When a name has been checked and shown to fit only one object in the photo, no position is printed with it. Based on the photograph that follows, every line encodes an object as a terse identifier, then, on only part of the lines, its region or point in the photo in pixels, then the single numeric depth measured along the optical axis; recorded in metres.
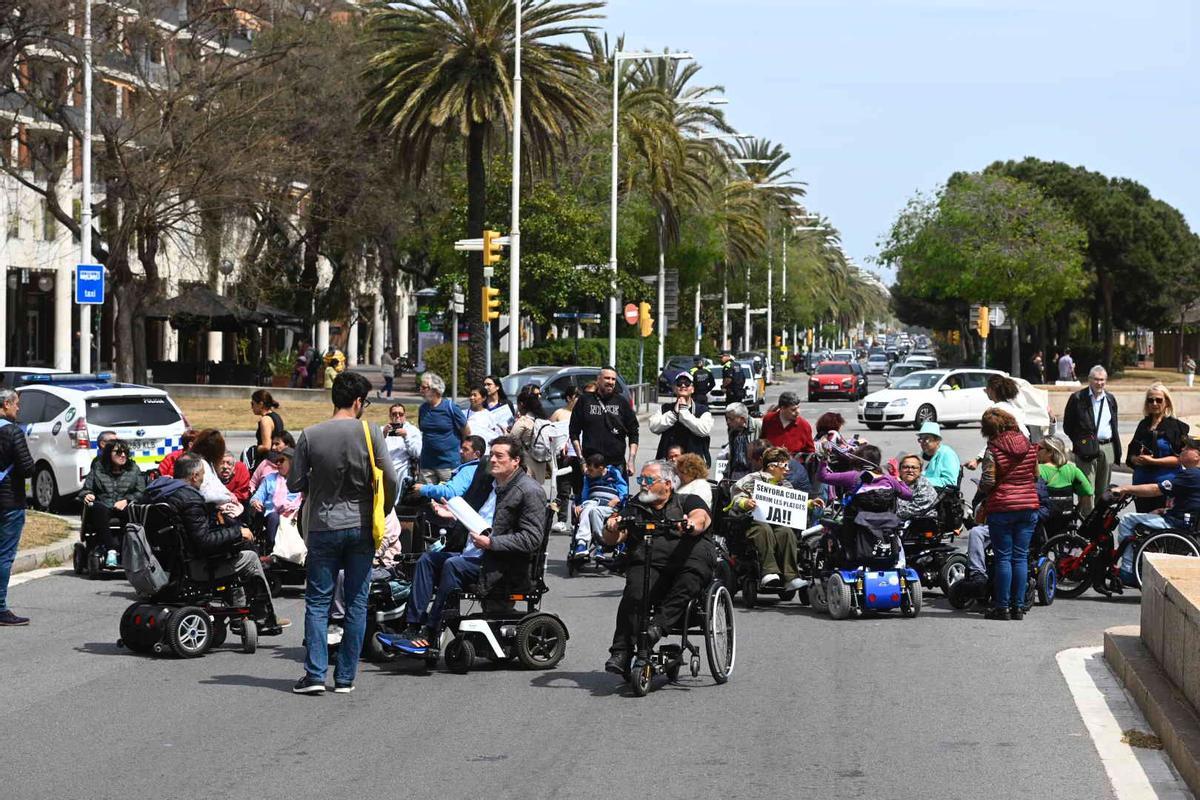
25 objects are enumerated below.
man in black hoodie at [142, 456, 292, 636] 11.56
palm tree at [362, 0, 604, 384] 38.47
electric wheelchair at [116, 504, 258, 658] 11.49
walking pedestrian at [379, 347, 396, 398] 53.25
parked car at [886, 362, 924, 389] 65.38
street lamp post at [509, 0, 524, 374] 36.41
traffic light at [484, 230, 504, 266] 33.91
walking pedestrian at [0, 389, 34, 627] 12.52
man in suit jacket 18.06
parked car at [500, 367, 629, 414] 33.19
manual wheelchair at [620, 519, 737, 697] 10.21
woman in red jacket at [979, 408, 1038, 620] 13.11
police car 20.91
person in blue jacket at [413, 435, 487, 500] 12.73
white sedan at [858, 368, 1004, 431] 43.53
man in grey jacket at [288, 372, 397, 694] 9.82
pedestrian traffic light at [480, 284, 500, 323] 34.59
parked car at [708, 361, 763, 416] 51.53
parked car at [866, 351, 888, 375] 108.31
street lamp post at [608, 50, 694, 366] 48.25
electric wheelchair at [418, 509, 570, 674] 11.02
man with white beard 10.27
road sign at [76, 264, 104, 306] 30.84
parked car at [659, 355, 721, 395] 56.71
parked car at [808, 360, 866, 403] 63.28
